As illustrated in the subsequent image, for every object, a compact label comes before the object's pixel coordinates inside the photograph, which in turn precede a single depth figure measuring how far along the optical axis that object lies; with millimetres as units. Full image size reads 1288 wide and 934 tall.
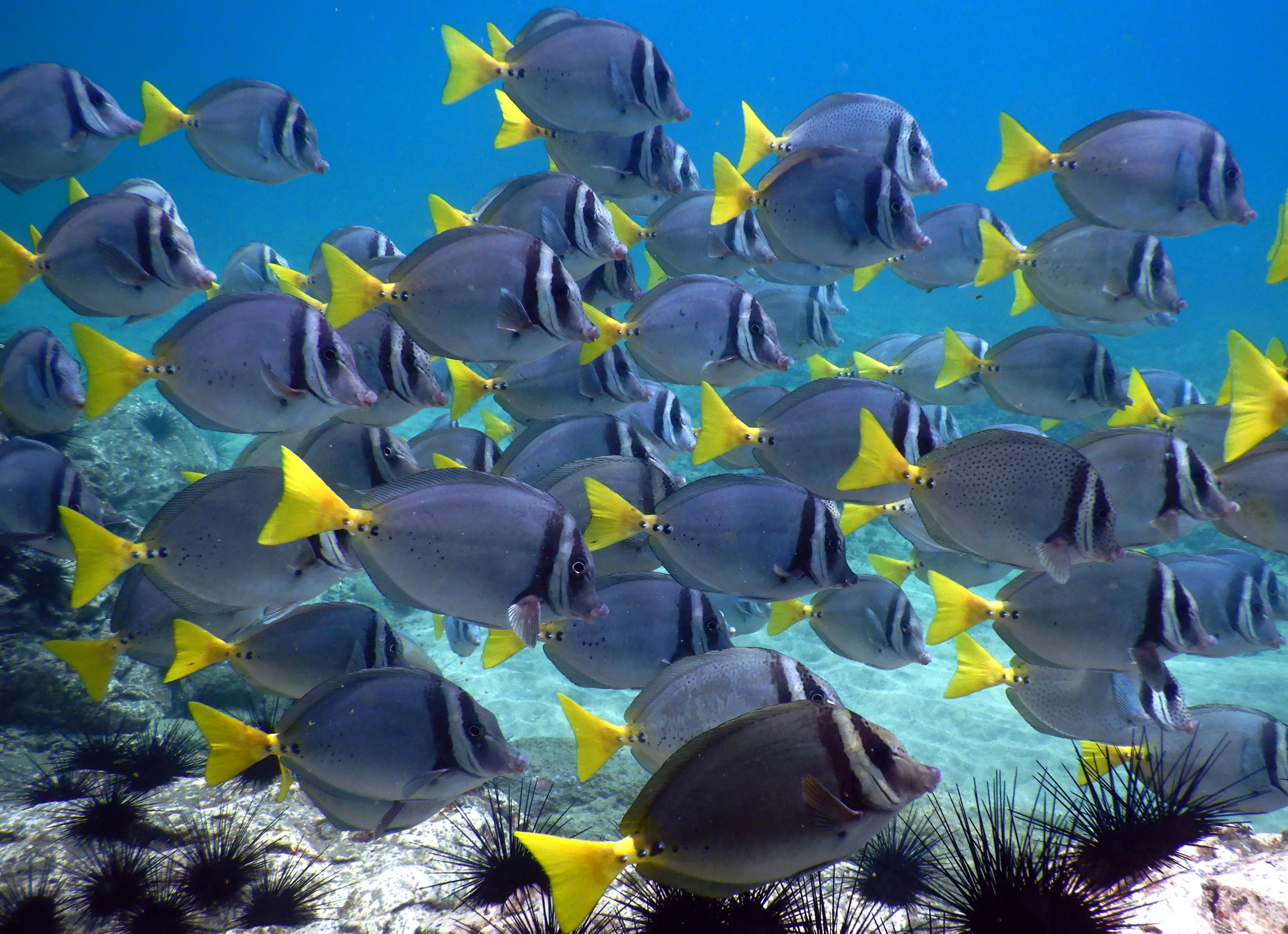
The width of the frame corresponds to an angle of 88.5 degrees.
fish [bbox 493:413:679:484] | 2951
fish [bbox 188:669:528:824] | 2152
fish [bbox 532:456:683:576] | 2738
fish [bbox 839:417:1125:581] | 2105
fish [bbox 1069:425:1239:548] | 2402
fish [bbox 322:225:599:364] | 2531
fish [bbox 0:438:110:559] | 3471
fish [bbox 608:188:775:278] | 3807
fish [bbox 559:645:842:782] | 2086
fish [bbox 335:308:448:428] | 2711
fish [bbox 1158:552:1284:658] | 3025
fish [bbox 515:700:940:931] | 1562
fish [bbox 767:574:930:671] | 3500
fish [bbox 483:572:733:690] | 2553
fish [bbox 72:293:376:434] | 2312
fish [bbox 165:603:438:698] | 2477
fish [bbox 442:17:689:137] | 3195
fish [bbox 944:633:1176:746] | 2676
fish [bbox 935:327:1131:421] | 3322
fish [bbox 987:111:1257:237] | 3012
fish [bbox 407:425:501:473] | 3223
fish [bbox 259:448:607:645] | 2074
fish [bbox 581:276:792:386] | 3146
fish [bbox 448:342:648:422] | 3387
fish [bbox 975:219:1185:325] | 3342
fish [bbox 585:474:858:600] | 2463
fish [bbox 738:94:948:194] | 3570
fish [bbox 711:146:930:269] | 3004
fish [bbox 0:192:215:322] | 2936
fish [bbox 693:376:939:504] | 2662
